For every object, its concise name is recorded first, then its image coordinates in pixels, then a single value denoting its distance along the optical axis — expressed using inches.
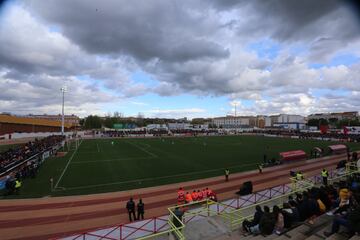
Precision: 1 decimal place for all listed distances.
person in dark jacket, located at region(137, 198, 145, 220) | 543.0
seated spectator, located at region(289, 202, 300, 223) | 383.2
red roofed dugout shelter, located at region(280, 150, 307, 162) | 1253.9
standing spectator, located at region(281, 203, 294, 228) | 371.2
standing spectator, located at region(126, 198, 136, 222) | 539.5
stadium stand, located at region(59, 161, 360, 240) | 358.0
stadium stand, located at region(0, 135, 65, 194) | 836.6
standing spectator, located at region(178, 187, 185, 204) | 614.2
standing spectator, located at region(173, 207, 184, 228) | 430.2
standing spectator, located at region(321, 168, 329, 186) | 734.1
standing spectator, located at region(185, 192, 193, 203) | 603.3
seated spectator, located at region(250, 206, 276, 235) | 356.2
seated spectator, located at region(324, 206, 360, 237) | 312.3
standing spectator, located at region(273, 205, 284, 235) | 364.7
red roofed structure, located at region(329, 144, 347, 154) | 1541.7
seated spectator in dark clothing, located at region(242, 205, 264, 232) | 384.2
